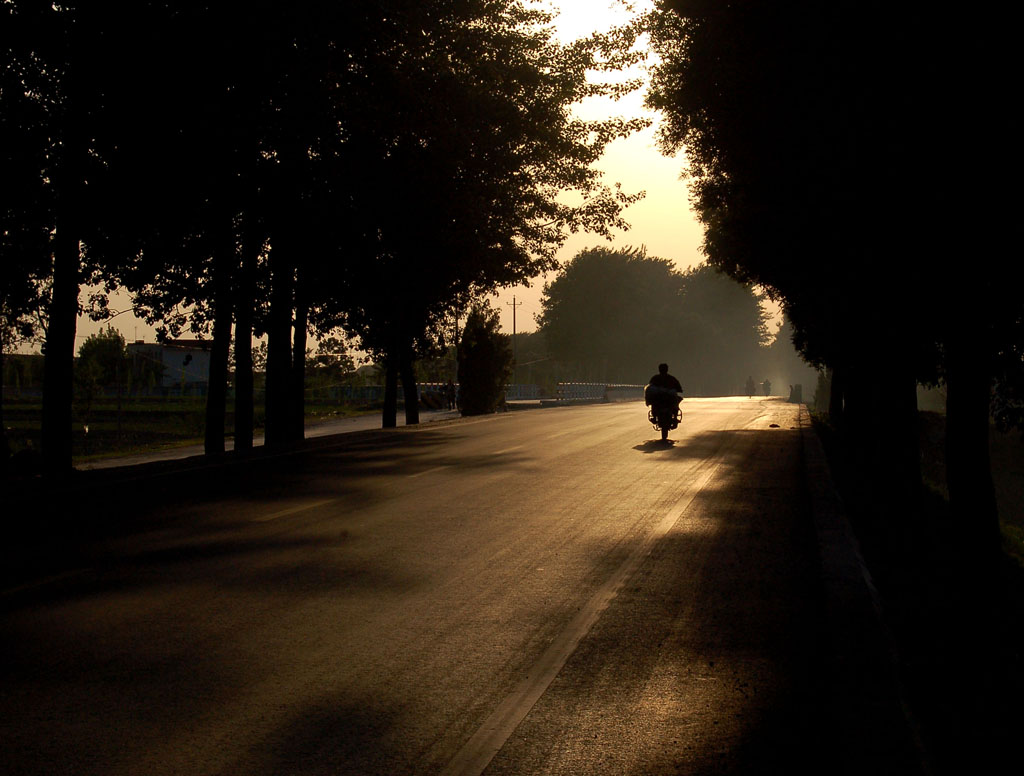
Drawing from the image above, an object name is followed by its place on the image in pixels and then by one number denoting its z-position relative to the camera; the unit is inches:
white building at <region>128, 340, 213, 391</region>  4480.8
